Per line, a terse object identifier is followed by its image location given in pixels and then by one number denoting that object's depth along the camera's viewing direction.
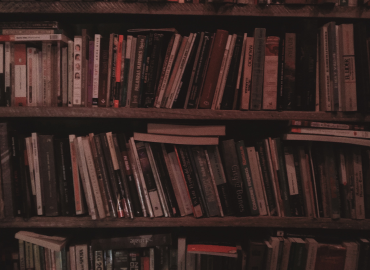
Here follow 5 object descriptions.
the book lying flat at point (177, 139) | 0.97
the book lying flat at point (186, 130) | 0.97
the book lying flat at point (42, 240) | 0.97
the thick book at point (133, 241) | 0.99
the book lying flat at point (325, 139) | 0.94
